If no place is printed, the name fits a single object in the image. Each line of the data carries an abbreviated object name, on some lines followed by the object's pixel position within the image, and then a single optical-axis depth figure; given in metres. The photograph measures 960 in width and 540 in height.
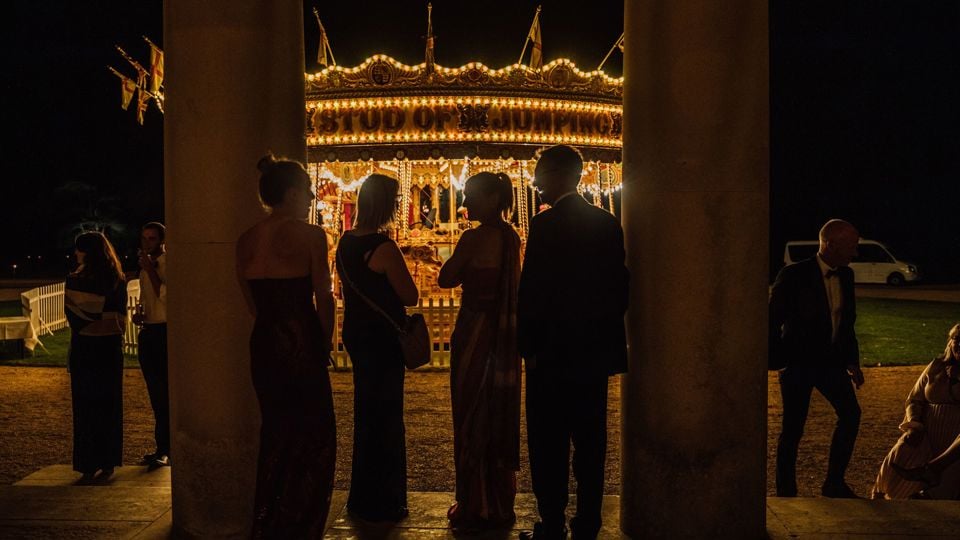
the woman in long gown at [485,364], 4.65
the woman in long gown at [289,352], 3.84
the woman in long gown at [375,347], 4.57
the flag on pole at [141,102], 12.79
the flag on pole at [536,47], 14.63
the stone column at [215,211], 4.34
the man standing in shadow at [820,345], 5.51
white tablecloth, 13.27
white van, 29.80
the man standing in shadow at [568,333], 4.11
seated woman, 5.27
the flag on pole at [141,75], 12.09
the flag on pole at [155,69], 12.07
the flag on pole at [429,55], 12.48
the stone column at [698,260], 4.16
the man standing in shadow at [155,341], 6.58
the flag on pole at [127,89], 12.81
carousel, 12.45
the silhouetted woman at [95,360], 6.16
